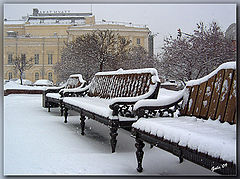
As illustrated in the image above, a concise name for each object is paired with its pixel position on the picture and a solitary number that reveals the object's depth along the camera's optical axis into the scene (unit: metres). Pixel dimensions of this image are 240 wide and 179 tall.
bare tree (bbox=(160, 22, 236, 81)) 11.26
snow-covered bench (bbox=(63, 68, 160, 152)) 4.46
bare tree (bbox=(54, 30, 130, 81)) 17.61
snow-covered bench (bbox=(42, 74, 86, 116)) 8.28
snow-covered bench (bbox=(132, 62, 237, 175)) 2.40
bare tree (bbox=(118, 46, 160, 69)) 22.66
